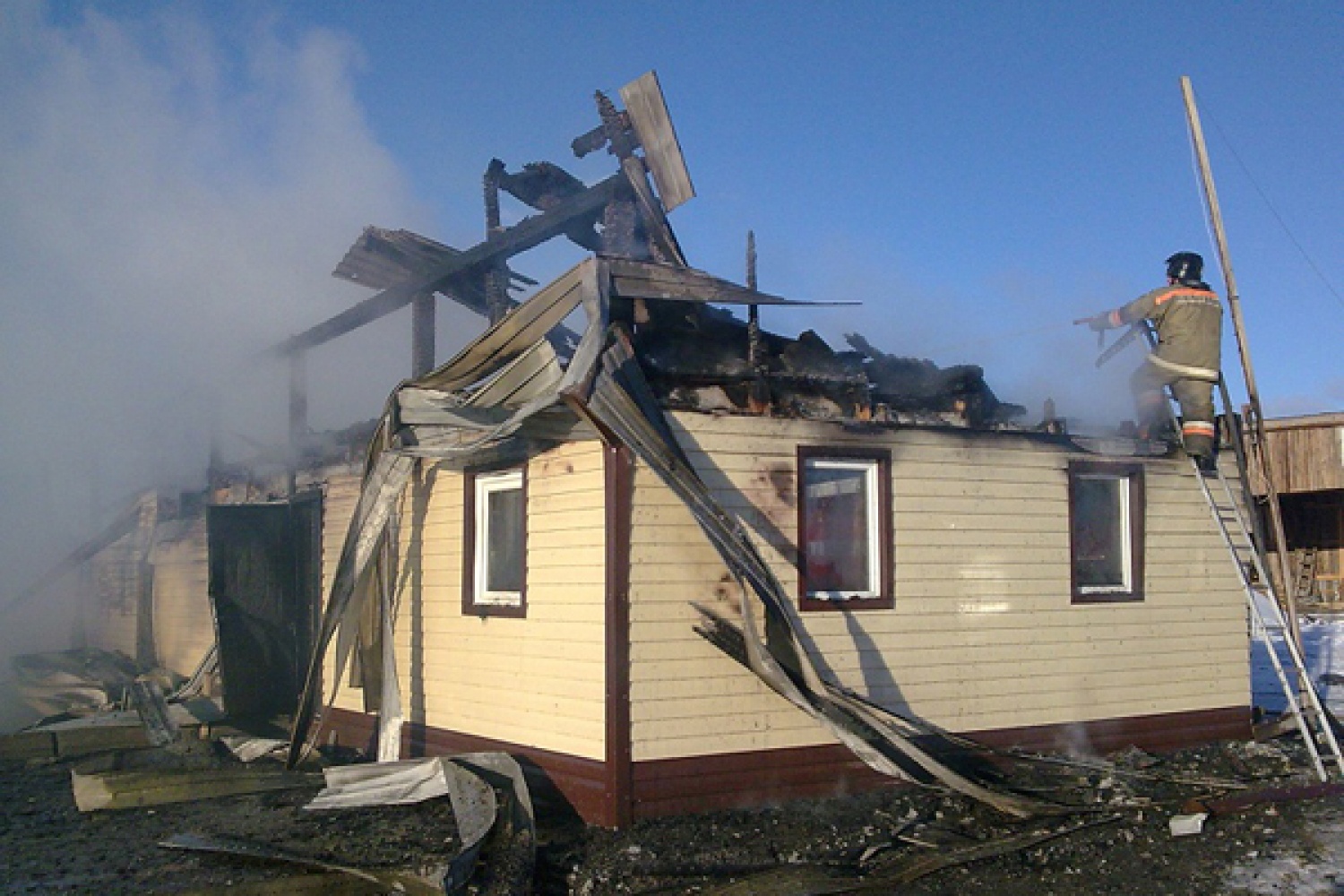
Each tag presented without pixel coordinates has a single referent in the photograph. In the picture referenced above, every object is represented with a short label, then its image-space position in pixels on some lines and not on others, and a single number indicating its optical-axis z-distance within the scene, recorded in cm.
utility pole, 910
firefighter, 957
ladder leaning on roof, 860
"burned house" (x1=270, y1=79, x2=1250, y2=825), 769
